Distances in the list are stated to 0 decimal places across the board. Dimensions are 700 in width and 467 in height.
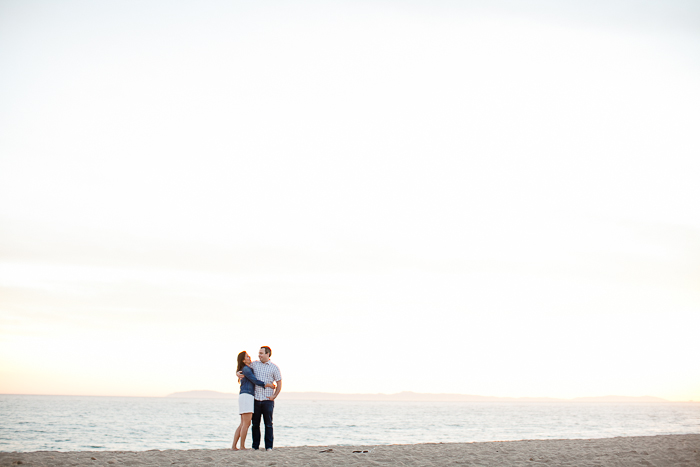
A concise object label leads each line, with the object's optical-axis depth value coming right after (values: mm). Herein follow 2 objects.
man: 10531
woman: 10406
